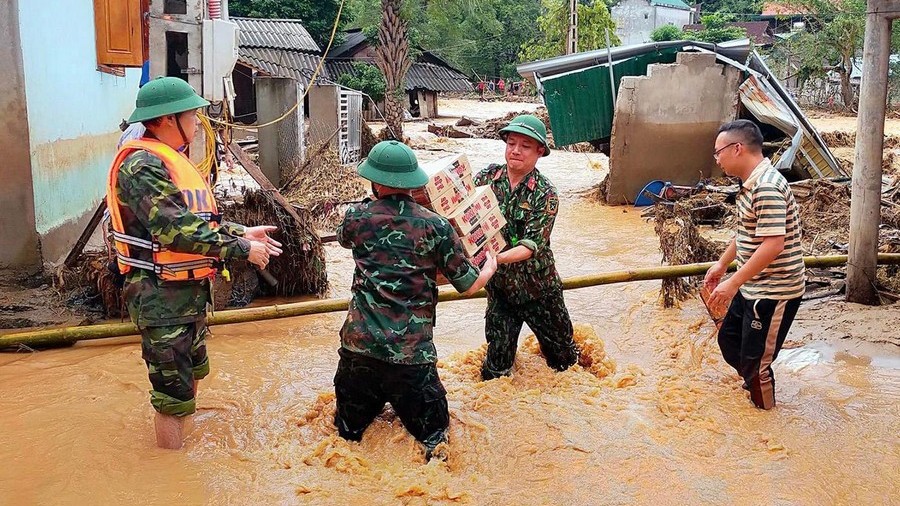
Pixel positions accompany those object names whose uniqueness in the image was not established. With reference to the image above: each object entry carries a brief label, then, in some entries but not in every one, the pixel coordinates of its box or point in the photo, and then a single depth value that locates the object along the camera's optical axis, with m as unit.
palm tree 19.30
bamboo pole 5.41
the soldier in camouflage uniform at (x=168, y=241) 3.53
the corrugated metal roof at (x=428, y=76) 33.69
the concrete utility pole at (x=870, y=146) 5.99
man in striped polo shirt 4.18
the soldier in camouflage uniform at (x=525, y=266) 4.56
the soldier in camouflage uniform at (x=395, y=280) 3.69
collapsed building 12.97
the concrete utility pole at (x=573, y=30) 28.76
